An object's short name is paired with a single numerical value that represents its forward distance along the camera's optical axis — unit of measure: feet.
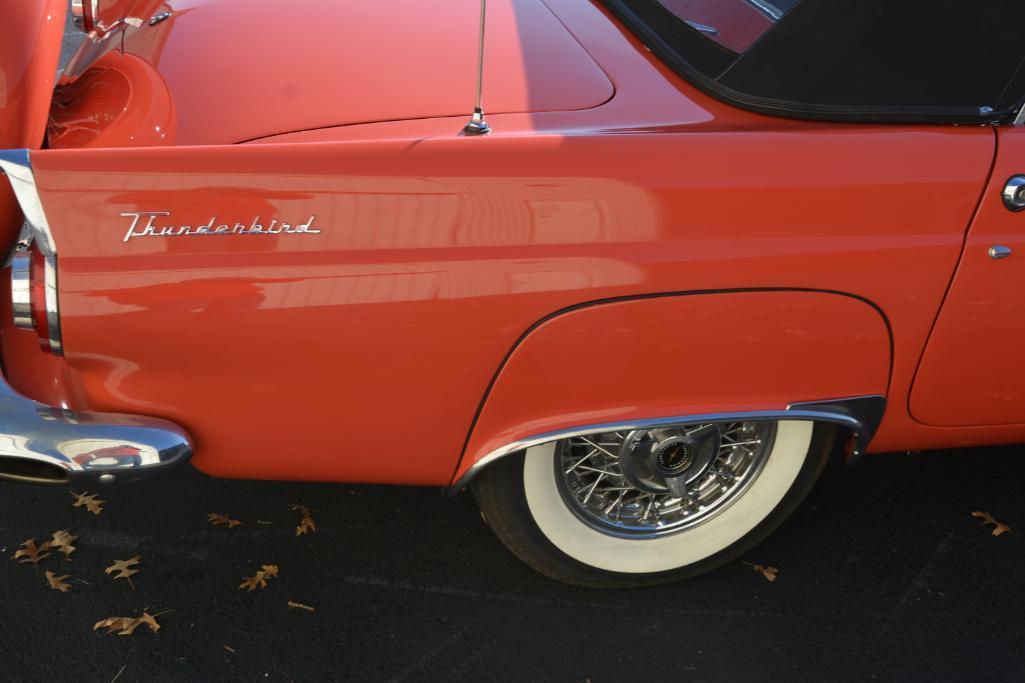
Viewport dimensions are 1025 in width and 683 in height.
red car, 6.18
